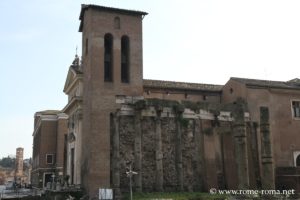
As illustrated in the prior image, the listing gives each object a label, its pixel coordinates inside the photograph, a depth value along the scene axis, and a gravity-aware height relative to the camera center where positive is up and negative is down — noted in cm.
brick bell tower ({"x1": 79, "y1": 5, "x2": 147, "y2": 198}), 3047 +763
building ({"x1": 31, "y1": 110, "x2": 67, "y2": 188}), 5184 +370
